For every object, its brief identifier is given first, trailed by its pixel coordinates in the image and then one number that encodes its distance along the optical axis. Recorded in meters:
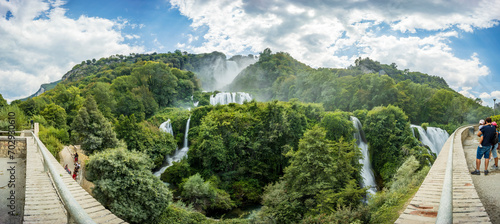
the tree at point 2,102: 26.82
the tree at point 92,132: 23.31
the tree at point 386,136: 29.34
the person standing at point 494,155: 7.22
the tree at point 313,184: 14.21
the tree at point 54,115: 28.57
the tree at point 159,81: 52.83
